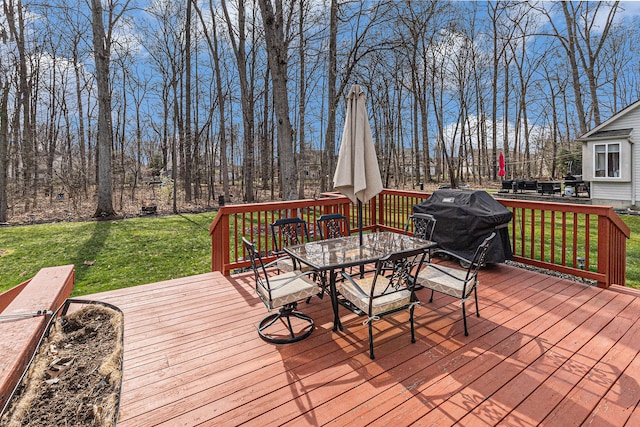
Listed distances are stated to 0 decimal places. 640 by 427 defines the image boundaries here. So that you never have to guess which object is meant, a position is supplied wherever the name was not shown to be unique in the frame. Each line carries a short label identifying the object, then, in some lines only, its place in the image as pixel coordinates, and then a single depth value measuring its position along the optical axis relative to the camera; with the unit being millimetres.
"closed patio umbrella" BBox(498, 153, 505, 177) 19495
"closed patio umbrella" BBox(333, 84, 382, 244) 3168
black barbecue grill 4113
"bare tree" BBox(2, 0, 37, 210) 10764
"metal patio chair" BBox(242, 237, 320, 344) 2568
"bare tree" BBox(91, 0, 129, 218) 10211
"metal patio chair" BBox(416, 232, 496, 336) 2656
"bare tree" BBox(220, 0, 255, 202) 10927
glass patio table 2764
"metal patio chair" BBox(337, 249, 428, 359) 2357
